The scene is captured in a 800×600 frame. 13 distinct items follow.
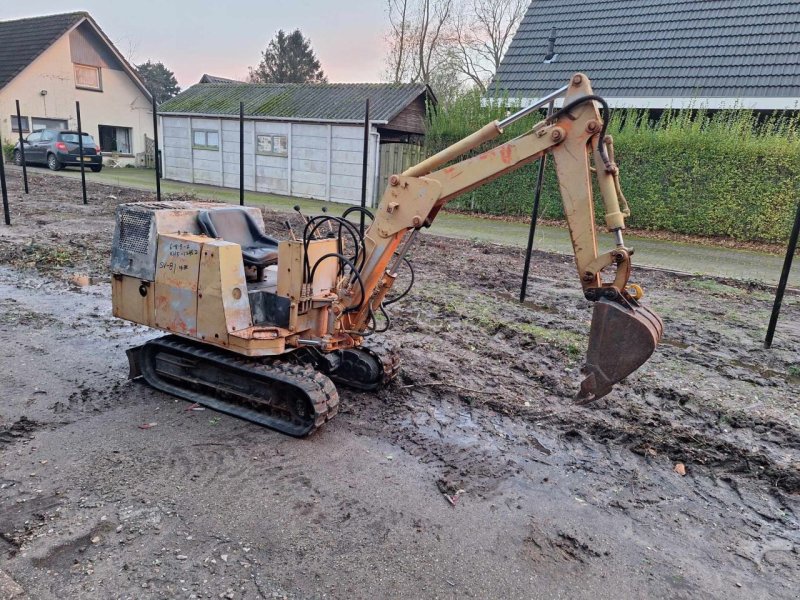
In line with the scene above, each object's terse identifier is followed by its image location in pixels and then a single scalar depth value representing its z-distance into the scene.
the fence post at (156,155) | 12.12
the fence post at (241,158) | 10.49
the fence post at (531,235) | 7.51
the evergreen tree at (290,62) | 52.09
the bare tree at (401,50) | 34.03
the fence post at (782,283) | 6.57
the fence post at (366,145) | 8.79
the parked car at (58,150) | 22.64
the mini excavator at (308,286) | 3.82
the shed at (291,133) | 17.97
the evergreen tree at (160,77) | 57.41
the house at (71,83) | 26.06
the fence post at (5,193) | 11.09
